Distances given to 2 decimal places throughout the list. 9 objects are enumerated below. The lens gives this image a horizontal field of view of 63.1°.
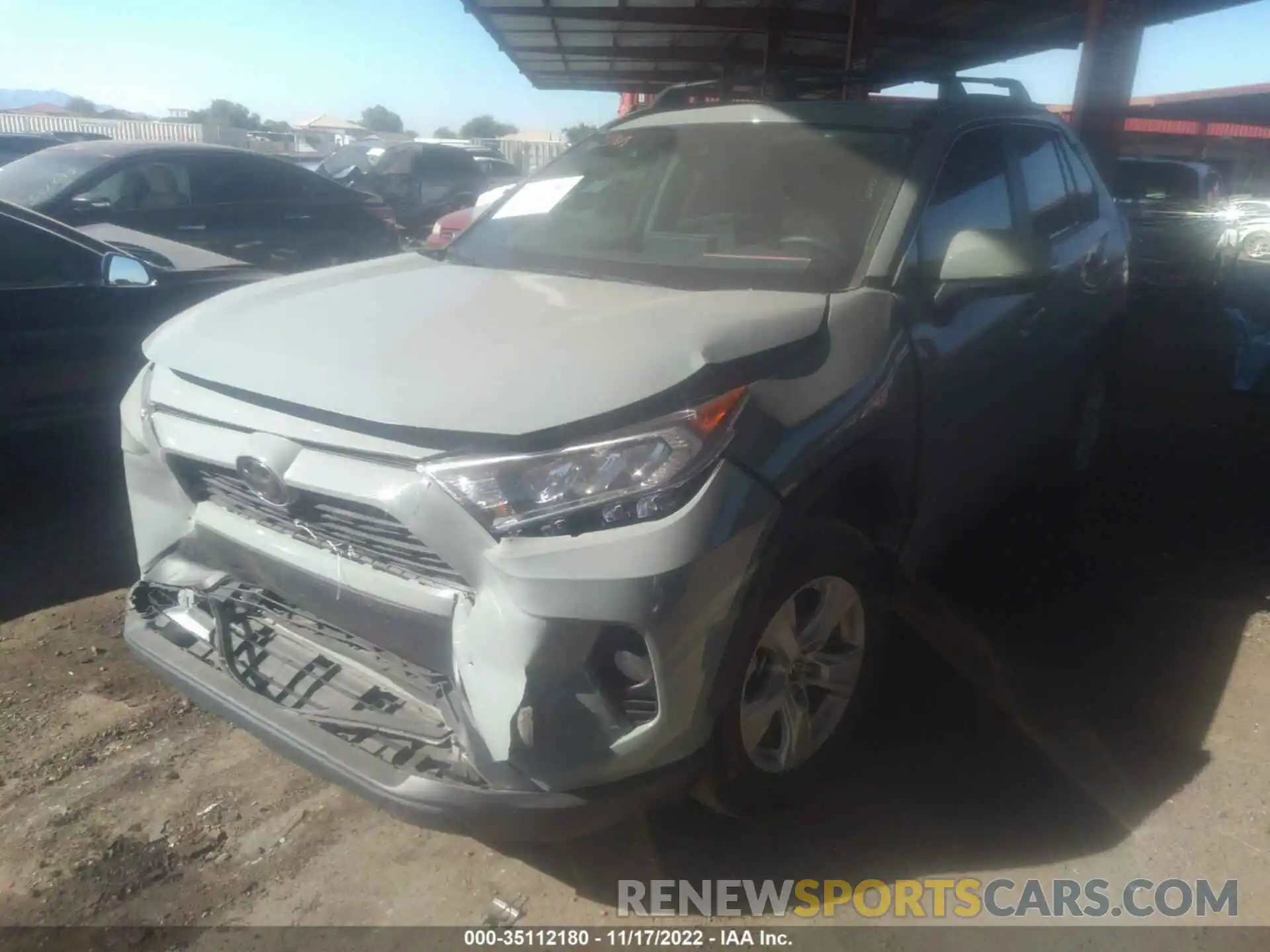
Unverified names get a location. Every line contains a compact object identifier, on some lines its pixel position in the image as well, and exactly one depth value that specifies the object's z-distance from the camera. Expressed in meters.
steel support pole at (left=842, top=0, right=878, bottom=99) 8.17
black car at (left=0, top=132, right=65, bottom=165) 13.93
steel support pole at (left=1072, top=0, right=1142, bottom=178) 8.54
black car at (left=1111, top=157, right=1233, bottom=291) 10.55
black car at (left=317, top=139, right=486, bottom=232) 15.61
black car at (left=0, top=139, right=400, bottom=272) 7.43
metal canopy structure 9.44
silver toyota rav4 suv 2.03
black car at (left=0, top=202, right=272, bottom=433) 4.31
